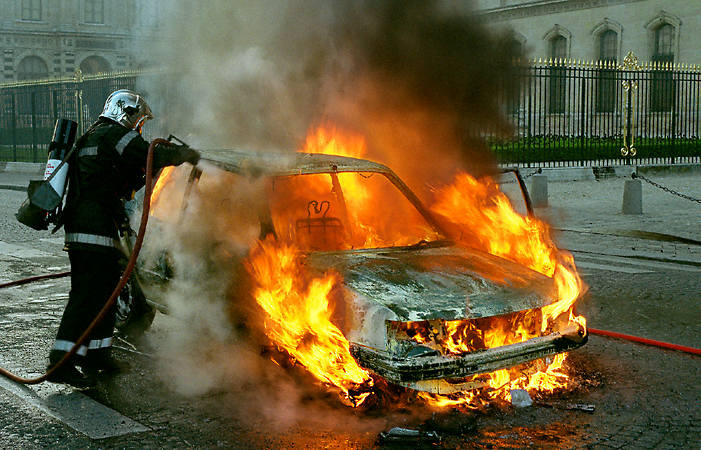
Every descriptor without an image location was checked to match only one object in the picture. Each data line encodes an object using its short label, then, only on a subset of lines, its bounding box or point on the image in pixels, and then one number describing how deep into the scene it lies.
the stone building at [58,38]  52.56
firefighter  5.08
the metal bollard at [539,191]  15.07
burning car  4.25
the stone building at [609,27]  34.34
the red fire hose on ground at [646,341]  5.78
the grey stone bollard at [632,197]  13.85
